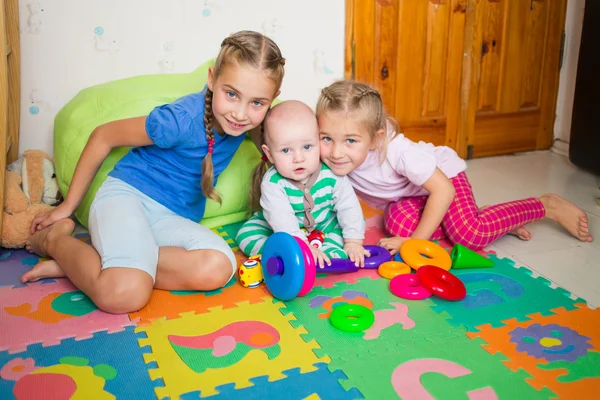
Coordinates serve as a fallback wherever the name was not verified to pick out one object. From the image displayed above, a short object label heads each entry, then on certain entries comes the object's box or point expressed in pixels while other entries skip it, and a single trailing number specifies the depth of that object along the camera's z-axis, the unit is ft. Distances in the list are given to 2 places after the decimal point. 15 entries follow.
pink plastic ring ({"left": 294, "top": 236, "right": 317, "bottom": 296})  4.91
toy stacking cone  5.60
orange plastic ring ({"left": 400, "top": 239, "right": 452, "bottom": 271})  5.57
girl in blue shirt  4.96
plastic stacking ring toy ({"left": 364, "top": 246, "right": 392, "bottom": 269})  5.66
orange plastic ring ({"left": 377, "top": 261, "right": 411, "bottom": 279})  5.49
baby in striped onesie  5.34
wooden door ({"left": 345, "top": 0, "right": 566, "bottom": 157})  8.50
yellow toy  5.34
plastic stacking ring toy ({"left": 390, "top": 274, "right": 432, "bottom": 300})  5.09
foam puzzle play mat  3.95
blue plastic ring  4.87
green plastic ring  4.59
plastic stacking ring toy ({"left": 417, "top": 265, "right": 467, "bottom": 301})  5.00
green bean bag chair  6.38
